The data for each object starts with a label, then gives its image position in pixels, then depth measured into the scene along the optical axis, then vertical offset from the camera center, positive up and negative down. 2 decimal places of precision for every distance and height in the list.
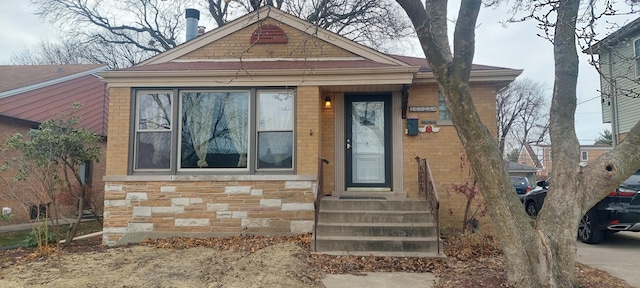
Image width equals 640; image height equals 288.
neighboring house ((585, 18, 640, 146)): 12.17 +1.96
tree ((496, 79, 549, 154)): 35.11 +4.70
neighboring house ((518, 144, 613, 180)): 40.06 +0.85
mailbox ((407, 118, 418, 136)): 7.30 +0.67
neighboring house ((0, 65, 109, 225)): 9.61 +1.86
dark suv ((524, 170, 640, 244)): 6.30 -0.94
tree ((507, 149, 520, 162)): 39.62 +0.64
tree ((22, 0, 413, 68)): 16.48 +6.69
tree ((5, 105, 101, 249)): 5.99 +0.20
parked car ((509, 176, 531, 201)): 17.98 -1.15
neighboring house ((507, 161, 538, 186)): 29.35 -0.79
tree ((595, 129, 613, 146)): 36.90 +2.37
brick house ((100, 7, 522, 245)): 6.78 +0.40
